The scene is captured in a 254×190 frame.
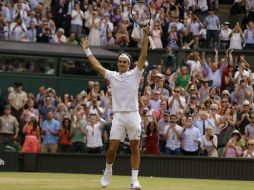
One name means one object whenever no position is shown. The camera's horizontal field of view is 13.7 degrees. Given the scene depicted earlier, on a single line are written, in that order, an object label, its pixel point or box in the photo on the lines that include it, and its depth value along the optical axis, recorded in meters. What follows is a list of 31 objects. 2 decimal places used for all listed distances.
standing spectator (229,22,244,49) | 34.12
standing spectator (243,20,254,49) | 34.38
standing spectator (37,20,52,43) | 34.17
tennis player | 17.61
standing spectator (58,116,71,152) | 27.06
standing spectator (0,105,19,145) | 27.14
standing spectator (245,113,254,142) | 26.62
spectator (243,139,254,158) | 25.43
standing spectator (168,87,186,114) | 28.16
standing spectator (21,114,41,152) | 26.56
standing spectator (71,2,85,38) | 34.59
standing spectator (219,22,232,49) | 34.47
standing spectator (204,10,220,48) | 34.94
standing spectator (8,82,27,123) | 28.88
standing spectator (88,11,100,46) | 34.16
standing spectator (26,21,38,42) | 34.14
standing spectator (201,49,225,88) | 30.95
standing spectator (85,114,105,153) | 26.56
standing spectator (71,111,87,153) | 27.00
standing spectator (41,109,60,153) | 27.14
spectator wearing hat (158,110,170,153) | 26.70
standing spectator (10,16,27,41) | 33.69
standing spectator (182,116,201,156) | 26.08
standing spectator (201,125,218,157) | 26.11
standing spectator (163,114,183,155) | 26.25
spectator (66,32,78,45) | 34.17
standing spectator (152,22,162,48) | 33.47
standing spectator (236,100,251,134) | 27.47
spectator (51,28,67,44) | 34.03
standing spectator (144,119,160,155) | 26.06
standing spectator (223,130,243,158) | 25.80
